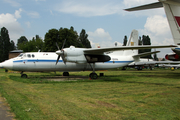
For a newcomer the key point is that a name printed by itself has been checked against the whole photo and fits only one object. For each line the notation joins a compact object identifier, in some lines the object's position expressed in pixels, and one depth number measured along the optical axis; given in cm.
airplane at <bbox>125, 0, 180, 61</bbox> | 1081
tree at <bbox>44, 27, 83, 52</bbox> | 5050
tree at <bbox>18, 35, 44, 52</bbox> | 8256
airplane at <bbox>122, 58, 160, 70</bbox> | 4017
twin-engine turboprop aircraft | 1602
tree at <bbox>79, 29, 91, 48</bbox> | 8298
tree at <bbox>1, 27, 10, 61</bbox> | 7406
